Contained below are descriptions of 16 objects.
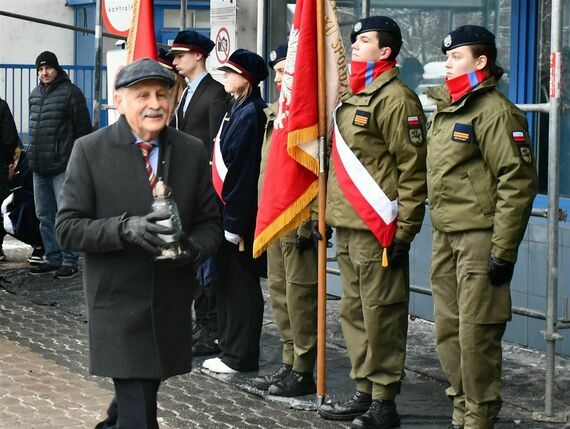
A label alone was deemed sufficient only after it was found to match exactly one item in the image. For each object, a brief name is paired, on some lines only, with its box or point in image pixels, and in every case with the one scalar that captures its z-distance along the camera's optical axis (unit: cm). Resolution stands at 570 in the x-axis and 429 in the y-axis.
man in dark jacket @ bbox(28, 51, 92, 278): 1212
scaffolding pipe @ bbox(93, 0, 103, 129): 1139
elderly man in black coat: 500
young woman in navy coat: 794
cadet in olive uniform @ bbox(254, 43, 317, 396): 757
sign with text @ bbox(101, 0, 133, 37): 1089
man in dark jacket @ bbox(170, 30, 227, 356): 848
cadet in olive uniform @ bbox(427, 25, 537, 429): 607
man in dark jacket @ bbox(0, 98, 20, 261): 1236
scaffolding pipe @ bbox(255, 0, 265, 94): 1047
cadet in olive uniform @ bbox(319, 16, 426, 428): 668
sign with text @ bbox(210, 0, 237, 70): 1115
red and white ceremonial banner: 709
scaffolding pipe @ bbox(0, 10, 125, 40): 1268
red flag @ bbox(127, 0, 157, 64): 909
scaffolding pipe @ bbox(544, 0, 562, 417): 670
